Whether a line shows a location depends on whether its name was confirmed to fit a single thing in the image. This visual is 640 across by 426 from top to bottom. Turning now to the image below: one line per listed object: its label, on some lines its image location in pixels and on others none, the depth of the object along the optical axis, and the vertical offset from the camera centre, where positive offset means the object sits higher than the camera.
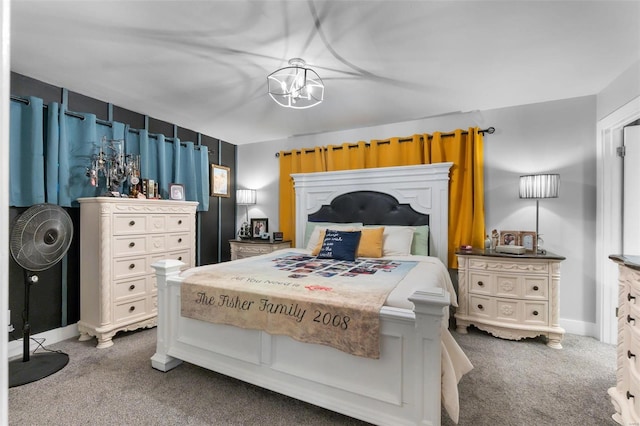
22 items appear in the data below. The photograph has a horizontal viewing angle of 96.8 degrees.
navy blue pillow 2.86 -0.33
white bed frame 1.35 -0.86
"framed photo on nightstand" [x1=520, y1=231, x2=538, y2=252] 2.86 -0.28
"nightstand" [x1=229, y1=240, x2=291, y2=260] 3.87 -0.47
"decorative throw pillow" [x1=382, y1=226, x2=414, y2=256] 3.03 -0.30
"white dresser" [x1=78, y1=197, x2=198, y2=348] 2.56 -0.47
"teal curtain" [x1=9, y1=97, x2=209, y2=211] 2.42 +0.60
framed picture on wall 4.29 +0.50
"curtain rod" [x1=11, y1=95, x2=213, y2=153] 2.37 +0.94
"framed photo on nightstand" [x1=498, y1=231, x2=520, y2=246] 2.99 -0.26
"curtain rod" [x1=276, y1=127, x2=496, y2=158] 3.17 +0.92
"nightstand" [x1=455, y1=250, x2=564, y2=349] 2.57 -0.76
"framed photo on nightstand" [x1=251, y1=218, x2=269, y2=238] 4.34 -0.21
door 2.37 +0.18
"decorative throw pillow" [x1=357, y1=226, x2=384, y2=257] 2.96 -0.31
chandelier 2.27 +1.17
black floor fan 2.07 -0.30
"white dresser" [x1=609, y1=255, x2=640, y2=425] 1.50 -0.74
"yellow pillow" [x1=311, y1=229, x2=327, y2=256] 3.12 -0.34
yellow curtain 3.15 +0.66
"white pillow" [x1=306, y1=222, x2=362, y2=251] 3.34 -0.18
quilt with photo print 1.49 -0.51
